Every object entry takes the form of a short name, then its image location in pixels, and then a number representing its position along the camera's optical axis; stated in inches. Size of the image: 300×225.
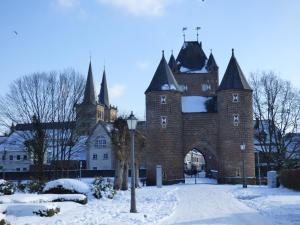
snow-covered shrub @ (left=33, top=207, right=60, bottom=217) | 586.6
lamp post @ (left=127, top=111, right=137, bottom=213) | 710.3
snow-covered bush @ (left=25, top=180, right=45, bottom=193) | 975.6
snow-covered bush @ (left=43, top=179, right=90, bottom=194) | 865.0
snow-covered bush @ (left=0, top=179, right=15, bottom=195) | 895.7
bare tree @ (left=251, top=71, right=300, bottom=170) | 1968.5
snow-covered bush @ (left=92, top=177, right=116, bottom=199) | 941.8
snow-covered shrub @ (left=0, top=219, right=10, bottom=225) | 452.4
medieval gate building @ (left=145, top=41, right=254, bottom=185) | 2010.3
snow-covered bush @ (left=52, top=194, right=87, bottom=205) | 766.4
